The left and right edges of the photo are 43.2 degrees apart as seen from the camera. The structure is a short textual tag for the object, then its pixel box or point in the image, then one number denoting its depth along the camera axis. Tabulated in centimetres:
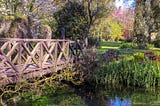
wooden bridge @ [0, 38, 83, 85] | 496
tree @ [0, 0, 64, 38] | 1297
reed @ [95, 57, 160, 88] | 791
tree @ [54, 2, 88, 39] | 1510
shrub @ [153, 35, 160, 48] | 2090
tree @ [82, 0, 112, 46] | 1497
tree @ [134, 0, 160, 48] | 1557
